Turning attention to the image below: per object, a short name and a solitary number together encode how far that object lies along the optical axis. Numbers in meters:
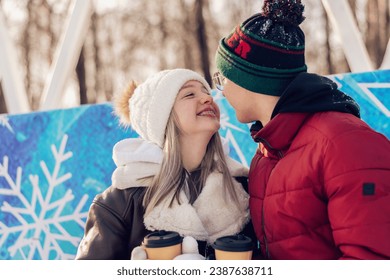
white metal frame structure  2.89
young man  1.92
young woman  2.28
